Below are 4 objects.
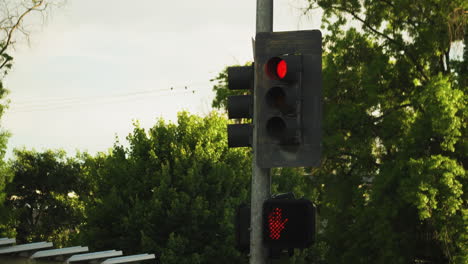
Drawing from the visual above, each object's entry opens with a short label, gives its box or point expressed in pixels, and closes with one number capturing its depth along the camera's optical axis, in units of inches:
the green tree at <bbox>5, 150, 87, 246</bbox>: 4429.1
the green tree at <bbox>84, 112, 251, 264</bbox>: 2433.6
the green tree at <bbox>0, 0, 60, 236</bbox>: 1904.5
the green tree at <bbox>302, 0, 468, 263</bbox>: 1621.6
